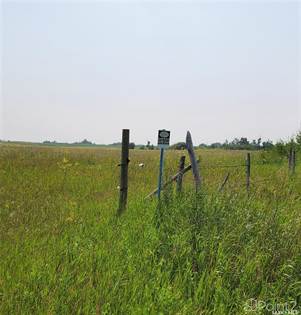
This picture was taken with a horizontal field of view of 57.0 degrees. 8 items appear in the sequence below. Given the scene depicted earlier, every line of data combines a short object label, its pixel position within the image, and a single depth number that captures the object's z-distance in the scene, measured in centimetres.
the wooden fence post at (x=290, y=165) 1289
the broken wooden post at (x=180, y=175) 624
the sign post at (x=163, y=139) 557
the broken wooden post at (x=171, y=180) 606
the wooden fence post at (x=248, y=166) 778
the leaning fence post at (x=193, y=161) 583
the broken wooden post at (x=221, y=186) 591
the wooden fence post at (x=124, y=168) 594
